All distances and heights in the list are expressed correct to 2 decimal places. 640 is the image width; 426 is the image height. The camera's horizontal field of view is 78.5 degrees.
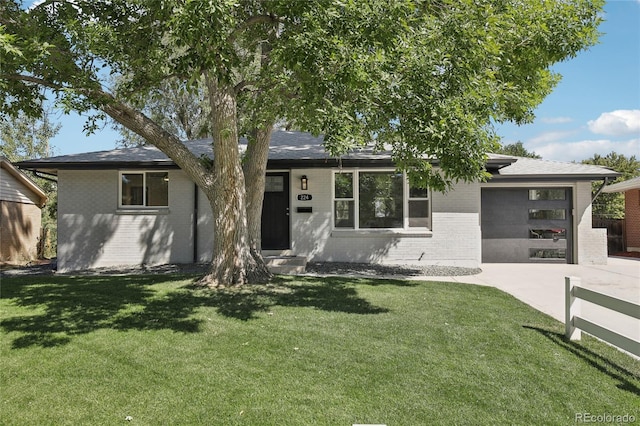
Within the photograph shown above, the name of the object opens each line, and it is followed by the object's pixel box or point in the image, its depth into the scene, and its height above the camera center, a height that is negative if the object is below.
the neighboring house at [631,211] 15.61 +0.31
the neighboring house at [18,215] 14.41 +0.22
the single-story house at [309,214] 10.95 +0.17
